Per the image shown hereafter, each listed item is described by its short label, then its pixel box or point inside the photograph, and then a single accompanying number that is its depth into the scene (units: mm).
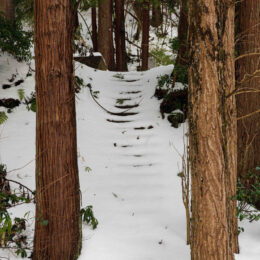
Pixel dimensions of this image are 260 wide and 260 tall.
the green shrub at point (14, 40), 13953
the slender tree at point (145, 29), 25434
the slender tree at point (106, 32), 25891
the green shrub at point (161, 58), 31306
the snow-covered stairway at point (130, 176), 8211
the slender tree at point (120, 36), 27000
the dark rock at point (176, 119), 14266
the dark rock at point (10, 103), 13781
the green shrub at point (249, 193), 7567
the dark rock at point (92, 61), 22453
